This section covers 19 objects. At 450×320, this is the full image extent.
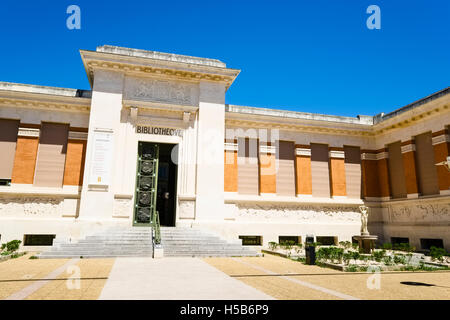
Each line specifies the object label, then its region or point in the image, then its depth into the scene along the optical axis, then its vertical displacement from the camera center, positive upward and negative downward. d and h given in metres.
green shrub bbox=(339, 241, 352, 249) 16.80 -1.36
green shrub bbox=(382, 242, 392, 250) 16.40 -1.38
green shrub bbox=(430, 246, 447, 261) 11.81 -1.27
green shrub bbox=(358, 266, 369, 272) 9.65 -1.49
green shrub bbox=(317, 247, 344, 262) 10.48 -1.25
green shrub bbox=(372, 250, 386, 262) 11.46 -1.37
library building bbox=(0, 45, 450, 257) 15.02 +2.62
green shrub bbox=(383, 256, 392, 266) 10.70 -1.44
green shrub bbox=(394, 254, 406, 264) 10.81 -1.40
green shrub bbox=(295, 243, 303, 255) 14.35 -1.47
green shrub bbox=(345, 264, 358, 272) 9.46 -1.48
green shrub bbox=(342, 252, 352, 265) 10.54 -1.27
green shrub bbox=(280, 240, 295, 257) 14.88 -1.37
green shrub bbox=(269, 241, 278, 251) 15.56 -1.40
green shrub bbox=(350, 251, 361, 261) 11.07 -1.30
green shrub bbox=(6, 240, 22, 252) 12.47 -1.29
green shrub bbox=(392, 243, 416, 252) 15.43 -1.37
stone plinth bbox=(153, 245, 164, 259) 11.62 -1.34
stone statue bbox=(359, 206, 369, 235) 14.62 -0.08
